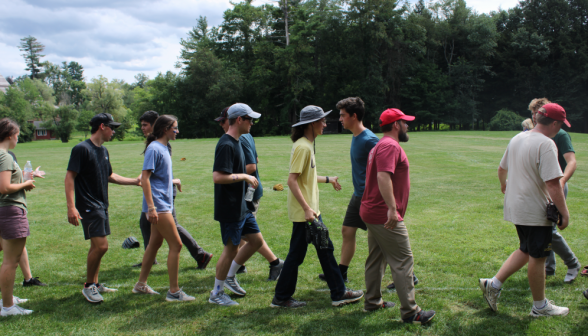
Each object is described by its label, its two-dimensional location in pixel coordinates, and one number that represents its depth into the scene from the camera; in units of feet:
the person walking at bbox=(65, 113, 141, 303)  13.55
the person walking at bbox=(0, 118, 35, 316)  12.93
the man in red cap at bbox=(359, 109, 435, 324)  11.35
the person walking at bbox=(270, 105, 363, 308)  13.29
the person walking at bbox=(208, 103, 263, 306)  13.19
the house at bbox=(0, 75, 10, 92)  293.72
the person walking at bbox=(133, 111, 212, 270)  17.53
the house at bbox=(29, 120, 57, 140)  262.59
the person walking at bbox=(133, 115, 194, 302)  13.82
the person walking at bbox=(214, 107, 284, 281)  16.34
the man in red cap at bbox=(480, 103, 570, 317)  11.57
